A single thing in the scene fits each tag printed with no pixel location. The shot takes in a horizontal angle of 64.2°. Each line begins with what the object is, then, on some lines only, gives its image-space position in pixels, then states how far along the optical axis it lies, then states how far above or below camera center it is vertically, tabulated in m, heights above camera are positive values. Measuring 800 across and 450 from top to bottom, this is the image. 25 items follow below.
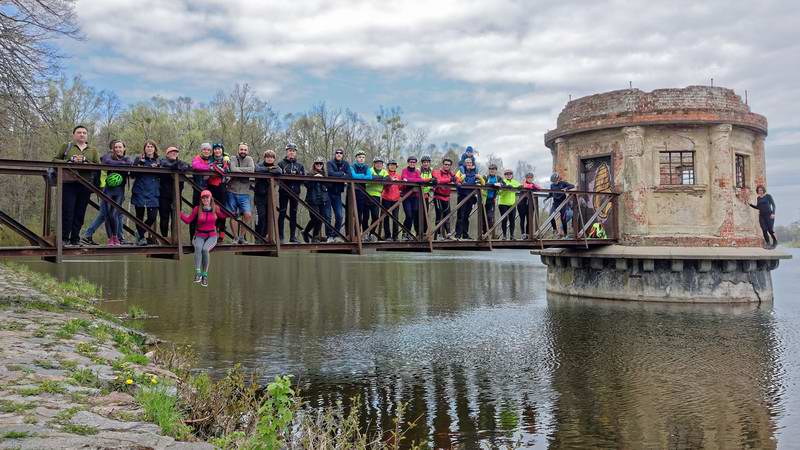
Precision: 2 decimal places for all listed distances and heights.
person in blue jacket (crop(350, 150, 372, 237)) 12.13 +1.31
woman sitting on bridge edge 9.47 +0.24
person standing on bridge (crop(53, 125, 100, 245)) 9.50 +0.94
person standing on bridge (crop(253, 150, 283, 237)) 10.85 +1.05
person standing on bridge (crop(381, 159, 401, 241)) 12.84 +1.12
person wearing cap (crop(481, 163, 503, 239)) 14.55 +1.16
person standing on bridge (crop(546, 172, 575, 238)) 17.48 +1.37
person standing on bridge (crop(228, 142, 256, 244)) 10.64 +1.01
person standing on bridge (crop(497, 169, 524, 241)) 15.11 +1.18
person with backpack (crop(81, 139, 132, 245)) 9.62 +0.92
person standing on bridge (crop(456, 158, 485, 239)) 14.34 +1.18
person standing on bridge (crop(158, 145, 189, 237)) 10.45 +0.81
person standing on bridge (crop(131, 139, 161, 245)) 9.96 +1.02
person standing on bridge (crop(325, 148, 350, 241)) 11.89 +1.19
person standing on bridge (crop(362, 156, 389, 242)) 12.70 +1.19
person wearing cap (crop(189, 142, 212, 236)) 10.14 +1.36
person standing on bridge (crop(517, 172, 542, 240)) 15.61 +1.07
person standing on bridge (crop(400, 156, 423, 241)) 13.09 +0.99
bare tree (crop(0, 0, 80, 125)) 13.96 +4.38
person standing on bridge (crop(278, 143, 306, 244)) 11.23 +1.06
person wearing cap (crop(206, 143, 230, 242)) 10.41 +1.15
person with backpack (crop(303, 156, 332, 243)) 11.77 +0.92
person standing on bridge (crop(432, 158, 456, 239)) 13.41 +1.25
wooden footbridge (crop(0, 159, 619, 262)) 9.16 +0.35
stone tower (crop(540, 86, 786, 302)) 17.77 +1.34
